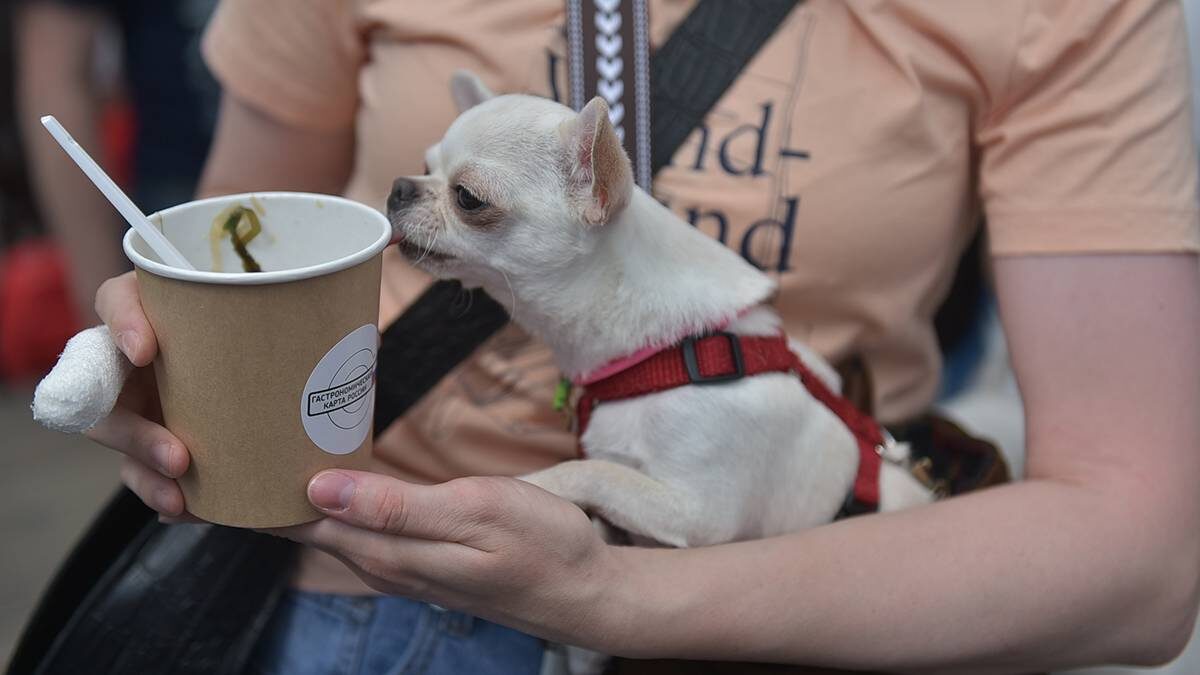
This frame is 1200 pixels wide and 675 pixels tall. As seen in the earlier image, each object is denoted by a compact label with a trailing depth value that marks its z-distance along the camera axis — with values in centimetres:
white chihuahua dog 97
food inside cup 91
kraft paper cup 78
